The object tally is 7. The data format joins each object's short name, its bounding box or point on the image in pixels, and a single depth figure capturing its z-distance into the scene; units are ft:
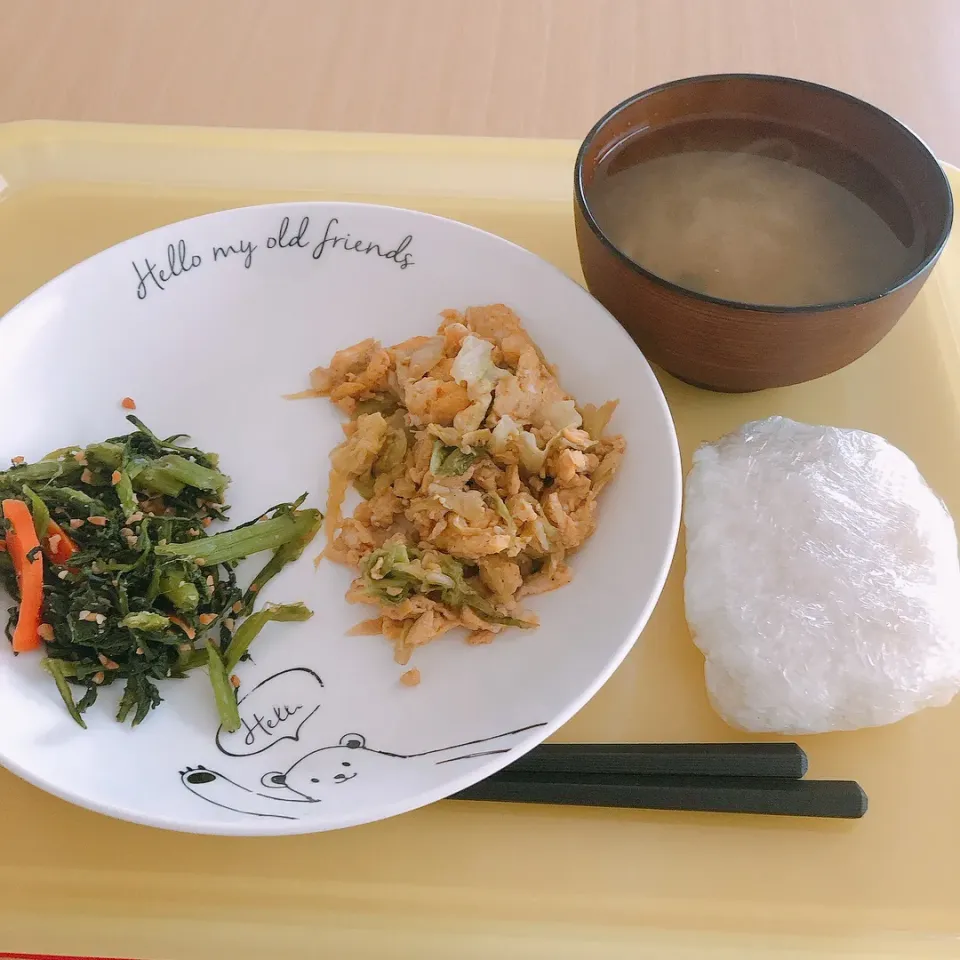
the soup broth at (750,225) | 1.08
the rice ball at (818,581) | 0.95
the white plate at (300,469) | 0.89
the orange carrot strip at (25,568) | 0.95
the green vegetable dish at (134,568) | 0.96
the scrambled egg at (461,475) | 1.00
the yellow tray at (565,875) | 0.89
